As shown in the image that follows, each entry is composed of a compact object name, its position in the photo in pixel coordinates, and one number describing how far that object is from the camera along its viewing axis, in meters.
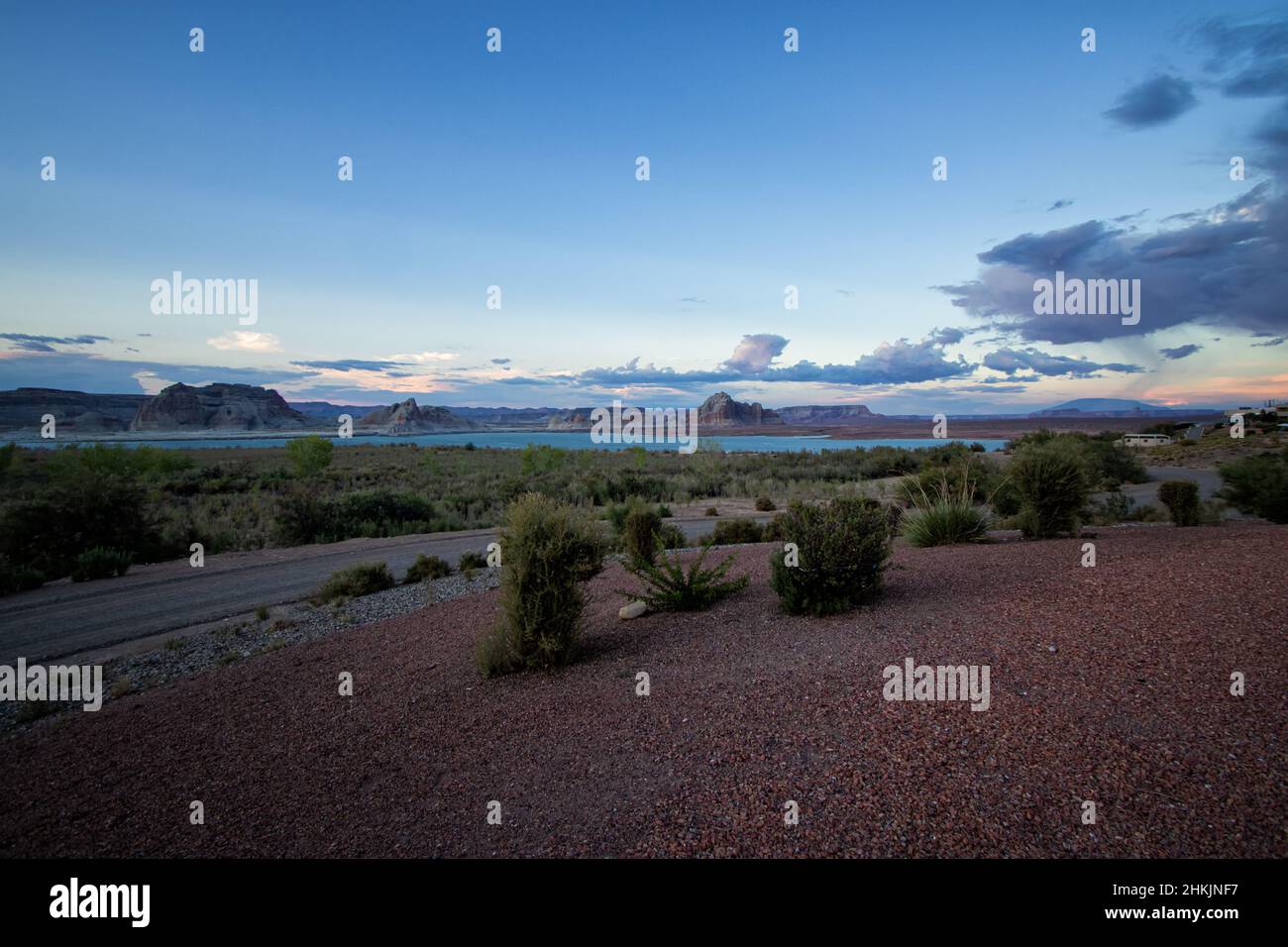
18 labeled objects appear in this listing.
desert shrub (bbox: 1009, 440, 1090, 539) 10.79
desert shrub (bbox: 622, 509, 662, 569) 11.73
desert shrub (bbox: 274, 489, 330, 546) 20.62
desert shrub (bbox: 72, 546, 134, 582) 15.17
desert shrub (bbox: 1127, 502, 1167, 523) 14.22
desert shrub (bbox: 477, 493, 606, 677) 6.76
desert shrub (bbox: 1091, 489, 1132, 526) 13.91
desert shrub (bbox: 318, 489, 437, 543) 22.05
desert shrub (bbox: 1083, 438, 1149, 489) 25.20
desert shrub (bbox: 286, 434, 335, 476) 34.28
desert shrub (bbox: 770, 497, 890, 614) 7.37
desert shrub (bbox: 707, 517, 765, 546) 16.31
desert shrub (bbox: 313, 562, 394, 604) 12.60
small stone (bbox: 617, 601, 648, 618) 8.57
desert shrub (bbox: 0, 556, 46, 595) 13.85
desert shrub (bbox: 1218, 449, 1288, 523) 11.98
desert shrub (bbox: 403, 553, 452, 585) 14.18
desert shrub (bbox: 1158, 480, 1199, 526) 11.91
